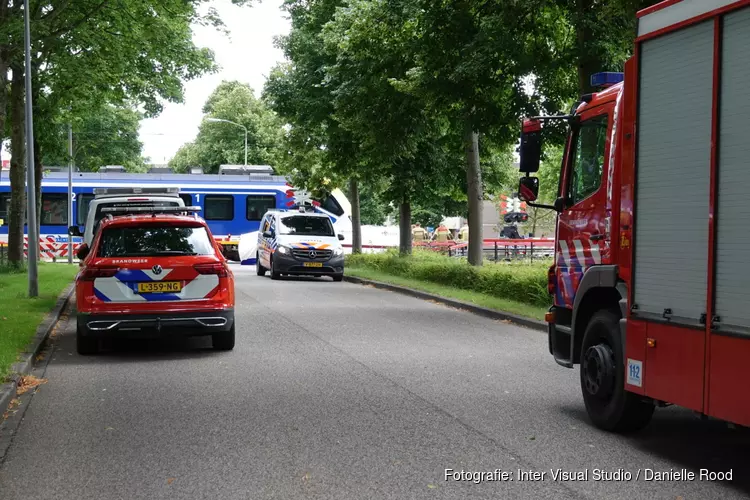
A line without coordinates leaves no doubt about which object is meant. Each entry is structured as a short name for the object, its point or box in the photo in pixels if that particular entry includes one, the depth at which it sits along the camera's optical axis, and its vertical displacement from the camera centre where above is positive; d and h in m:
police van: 29.14 -1.07
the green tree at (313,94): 29.66 +3.36
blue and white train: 44.56 +0.43
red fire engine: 5.89 -0.07
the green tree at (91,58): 21.05 +3.36
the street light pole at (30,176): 18.64 +0.53
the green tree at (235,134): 82.94 +5.99
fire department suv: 11.71 -0.87
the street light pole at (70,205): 39.09 +0.01
